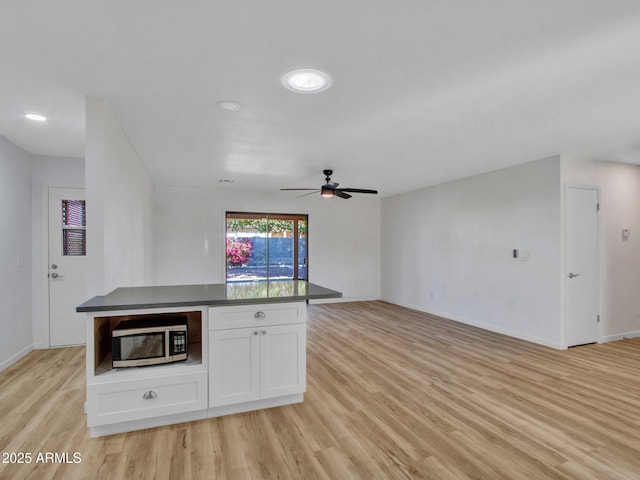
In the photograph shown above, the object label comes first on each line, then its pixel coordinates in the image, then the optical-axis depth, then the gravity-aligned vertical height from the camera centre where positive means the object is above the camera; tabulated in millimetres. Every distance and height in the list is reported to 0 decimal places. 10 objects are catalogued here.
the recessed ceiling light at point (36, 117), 2852 +1080
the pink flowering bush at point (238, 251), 6930 -247
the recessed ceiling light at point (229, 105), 2604 +1081
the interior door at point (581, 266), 4199 -369
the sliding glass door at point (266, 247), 6961 -160
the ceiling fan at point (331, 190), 4746 +707
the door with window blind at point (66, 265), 4191 -322
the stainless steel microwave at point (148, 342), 2256 -722
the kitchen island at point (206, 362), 2186 -895
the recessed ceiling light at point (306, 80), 2146 +1080
